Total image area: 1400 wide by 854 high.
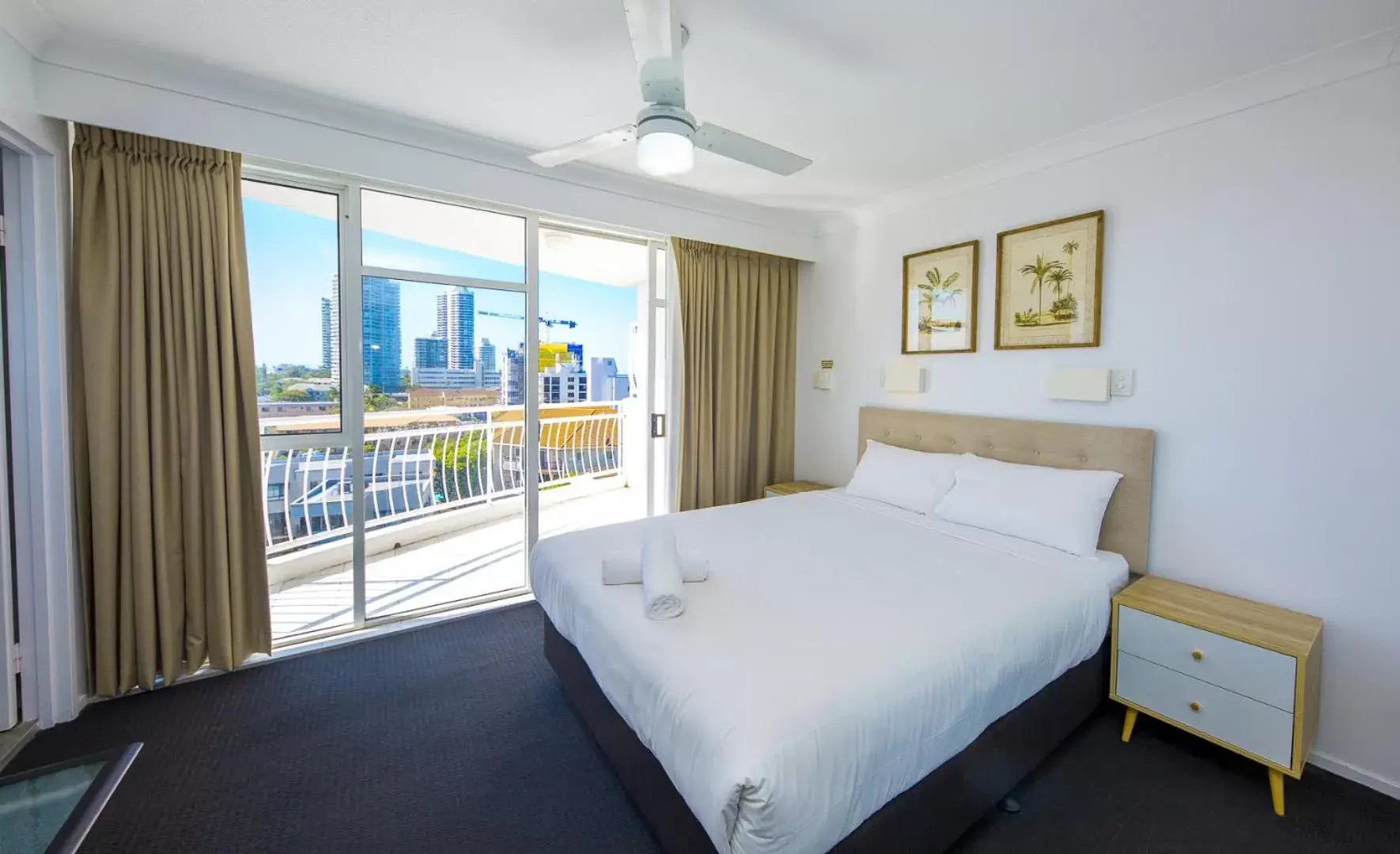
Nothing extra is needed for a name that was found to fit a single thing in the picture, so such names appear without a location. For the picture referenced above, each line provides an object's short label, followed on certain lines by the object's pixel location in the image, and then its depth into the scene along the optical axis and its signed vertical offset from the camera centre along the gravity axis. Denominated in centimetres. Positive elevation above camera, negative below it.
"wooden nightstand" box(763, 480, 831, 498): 397 -67
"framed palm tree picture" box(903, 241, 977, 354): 313 +59
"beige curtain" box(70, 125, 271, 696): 220 -5
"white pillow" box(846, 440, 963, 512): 299 -45
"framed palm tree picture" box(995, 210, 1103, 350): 262 +59
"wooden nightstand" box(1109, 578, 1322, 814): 176 -94
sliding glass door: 275 +10
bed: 121 -74
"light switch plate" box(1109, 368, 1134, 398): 251 +8
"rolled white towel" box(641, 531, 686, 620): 171 -60
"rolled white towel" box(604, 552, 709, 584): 197 -63
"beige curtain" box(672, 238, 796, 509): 383 +20
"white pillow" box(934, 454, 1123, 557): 237 -48
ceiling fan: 150 +94
